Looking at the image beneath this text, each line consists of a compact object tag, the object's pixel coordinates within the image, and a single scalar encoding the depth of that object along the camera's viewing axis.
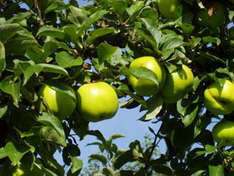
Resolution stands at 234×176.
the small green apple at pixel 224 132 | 1.39
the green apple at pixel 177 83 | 1.29
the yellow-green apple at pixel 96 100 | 1.20
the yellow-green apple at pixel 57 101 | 1.17
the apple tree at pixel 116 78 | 1.13
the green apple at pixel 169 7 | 1.39
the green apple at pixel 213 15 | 1.35
